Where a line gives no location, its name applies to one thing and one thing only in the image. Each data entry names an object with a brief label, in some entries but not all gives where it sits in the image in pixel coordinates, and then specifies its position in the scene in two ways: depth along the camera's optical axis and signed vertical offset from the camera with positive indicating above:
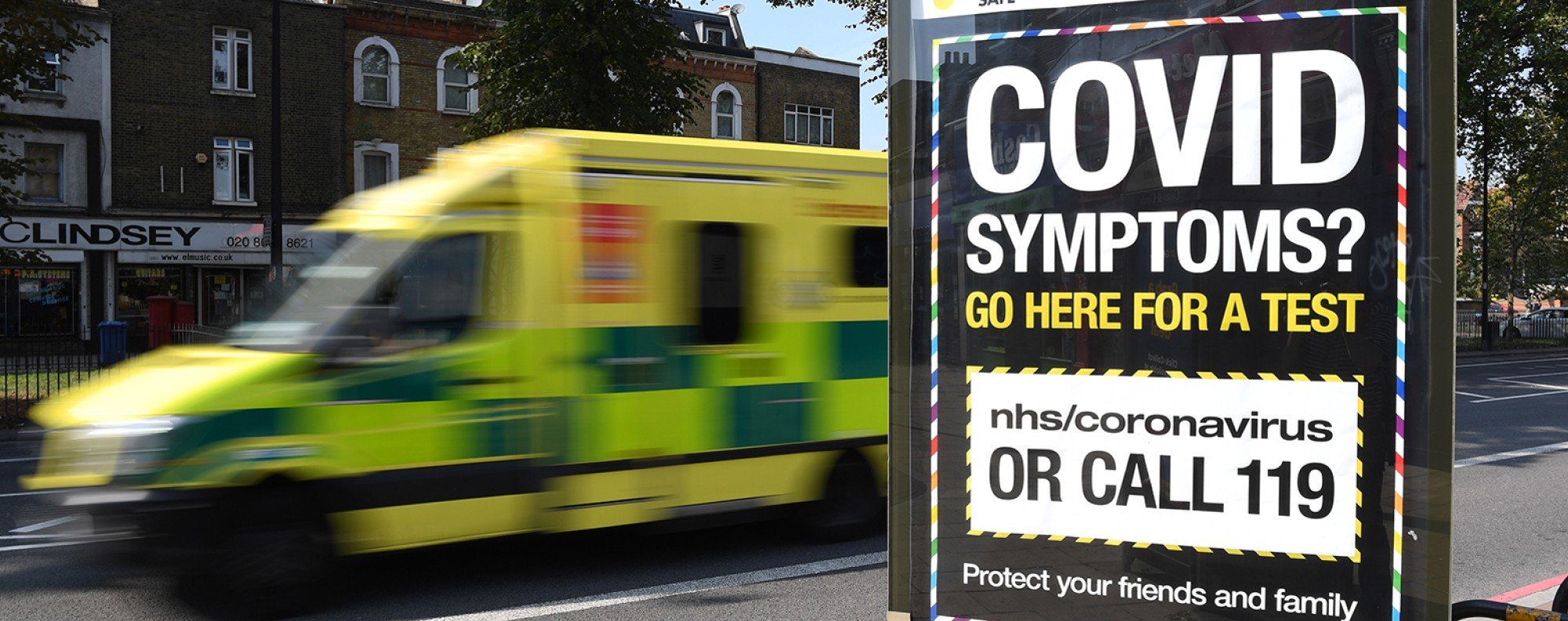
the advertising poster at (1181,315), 1.89 -0.03
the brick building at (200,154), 25.31 +3.58
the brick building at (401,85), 27.86 +5.65
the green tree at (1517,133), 27.56 +4.82
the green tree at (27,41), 13.37 +3.29
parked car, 37.28 -1.11
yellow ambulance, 5.48 -0.41
